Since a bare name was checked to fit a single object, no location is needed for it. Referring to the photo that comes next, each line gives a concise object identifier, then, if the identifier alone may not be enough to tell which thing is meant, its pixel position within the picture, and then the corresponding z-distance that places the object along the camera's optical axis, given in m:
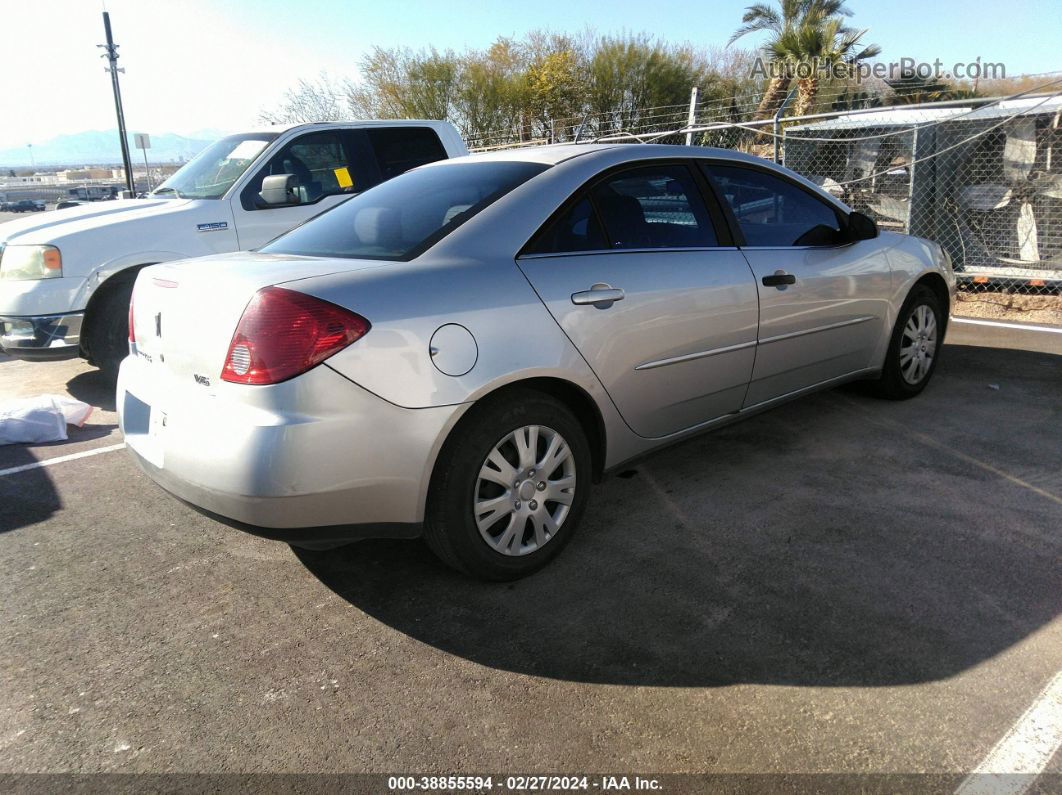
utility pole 19.86
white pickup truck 5.39
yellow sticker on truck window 6.56
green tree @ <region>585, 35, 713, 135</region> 28.55
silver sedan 2.48
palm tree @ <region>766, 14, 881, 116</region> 22.16
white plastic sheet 4.84
